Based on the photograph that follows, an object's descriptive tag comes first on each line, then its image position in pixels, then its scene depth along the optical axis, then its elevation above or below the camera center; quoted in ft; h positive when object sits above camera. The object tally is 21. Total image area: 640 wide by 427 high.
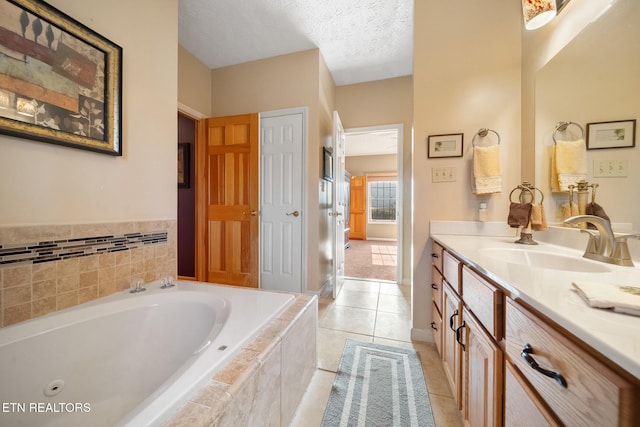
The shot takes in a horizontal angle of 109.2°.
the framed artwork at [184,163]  9.25 +2.01
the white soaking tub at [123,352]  2.34 -1.72
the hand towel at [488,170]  5.03 +0.96
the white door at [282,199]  8.05 +0.48
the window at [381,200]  21.57 +1.21
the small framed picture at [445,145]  5.39 +1.62
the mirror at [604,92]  2.93 +1.86
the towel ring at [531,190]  4.59 +0.46
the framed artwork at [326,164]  8.52 +1.90
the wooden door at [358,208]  21.83 +0.43
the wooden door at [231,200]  8.28 +0.44
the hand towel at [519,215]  4.31 -0.05
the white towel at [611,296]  1.39 -0.56
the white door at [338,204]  8.00 +0.32
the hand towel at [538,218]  4.17 -0.10
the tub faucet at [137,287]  4.04 -1.36
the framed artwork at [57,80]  2.81 +1.88
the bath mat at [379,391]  3.50 -3.15
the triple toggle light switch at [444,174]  5.48 +0.94
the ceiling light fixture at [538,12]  4.22 +3.82
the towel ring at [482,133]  5.19 +1.84
